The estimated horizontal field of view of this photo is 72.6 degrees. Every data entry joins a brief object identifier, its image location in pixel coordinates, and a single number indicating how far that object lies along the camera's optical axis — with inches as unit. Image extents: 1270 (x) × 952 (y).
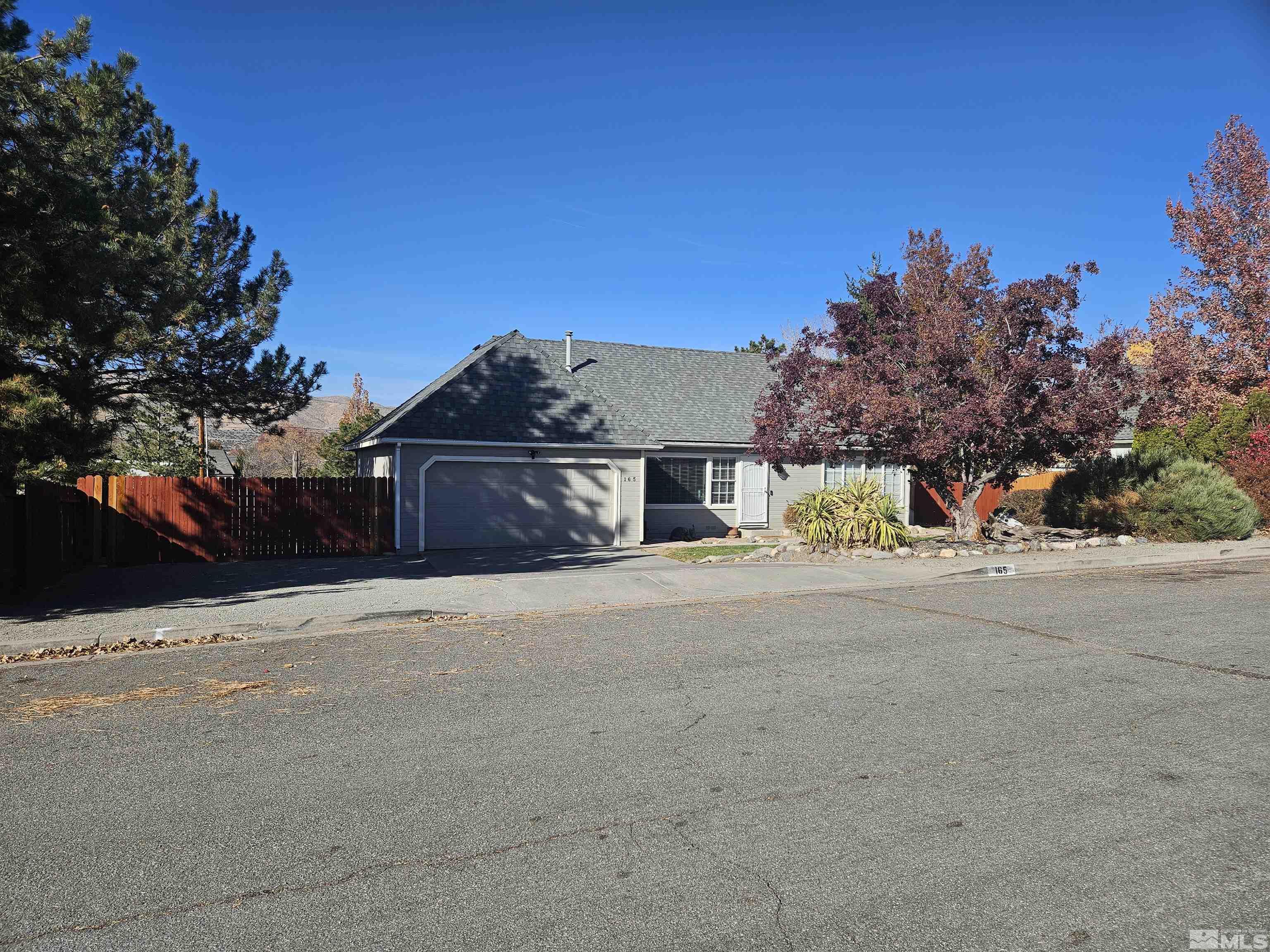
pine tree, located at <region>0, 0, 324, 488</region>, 394.0
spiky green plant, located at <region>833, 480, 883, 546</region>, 700.0
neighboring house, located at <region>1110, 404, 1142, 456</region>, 1242.0
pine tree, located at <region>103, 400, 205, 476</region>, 1090.7
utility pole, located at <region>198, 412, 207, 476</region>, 1107.3
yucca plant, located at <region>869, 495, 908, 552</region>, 691.4
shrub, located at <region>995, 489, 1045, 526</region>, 1007.6
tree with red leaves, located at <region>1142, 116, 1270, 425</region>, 1096.8
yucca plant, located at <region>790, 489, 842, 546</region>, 708.7
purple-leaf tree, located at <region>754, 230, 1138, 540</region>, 634.8
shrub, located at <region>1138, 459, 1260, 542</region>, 762.2
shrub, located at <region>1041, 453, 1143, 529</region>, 841.5
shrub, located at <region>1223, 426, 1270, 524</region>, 844.6
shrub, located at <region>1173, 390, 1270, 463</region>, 912.3
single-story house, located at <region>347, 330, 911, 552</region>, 798.5
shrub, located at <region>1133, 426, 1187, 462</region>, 948.0
